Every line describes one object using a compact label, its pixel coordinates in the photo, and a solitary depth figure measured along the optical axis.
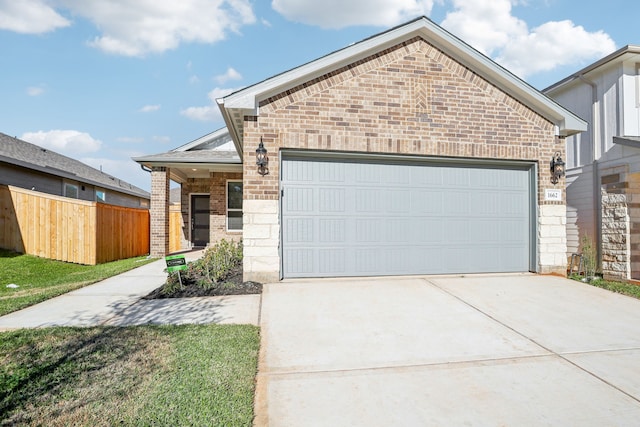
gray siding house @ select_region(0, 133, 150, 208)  11.76
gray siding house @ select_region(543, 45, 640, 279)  7.55
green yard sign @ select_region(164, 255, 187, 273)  5.95
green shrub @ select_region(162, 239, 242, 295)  6.01
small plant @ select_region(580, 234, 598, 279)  7.57
